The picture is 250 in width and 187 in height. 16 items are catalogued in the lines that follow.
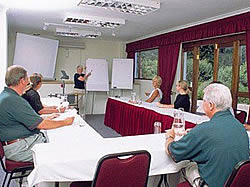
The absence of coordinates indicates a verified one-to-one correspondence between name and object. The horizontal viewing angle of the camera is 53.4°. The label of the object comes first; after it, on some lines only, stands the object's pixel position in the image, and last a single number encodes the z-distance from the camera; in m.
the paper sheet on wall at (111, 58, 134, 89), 7.59
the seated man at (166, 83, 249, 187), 1.45
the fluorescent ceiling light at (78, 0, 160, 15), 3.49
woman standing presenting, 6.78
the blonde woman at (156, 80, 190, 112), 4.05
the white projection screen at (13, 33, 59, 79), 6.63
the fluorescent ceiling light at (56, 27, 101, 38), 6.36
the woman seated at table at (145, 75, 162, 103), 4.96
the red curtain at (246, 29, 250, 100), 3.89
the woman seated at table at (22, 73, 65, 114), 2.98
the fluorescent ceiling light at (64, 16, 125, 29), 4.77
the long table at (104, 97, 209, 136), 3.55
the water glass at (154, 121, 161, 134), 2.38
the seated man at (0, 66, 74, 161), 2.04
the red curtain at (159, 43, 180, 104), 5.75
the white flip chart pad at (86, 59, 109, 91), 7.34
